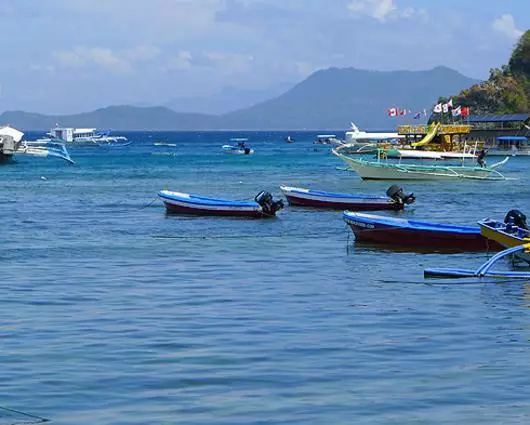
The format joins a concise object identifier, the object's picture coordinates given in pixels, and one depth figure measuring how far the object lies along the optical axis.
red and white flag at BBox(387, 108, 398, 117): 156.07
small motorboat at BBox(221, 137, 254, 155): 182.25
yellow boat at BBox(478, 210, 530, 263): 39.69
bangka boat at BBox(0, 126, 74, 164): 142.12
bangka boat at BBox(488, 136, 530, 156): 161.10
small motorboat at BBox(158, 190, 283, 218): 58.97
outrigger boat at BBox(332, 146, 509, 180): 98.00
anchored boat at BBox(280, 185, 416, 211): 63.81
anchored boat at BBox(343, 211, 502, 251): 43.84
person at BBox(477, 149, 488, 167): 111.70
